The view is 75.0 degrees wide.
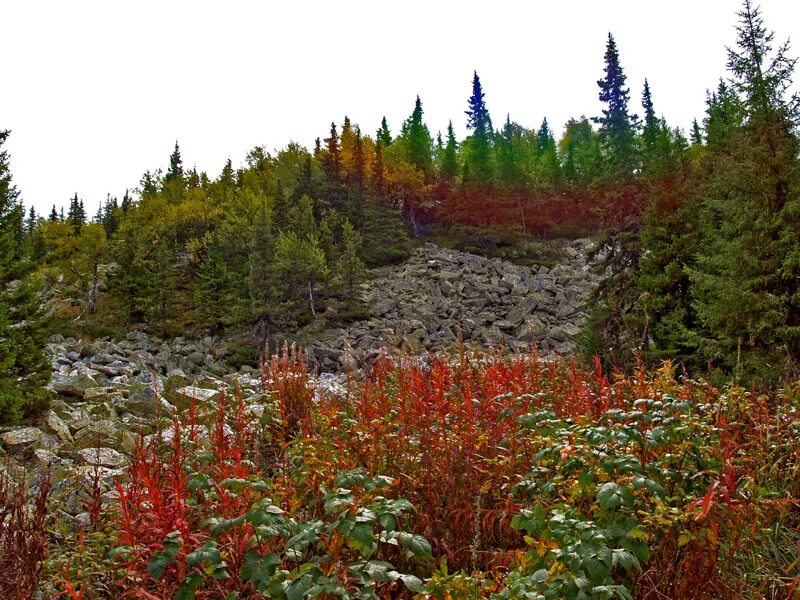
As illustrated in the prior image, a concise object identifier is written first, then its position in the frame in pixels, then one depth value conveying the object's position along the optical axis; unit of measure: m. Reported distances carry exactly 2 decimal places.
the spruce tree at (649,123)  45.56
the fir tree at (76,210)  76.29
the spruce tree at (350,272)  33.09
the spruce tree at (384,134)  71.31
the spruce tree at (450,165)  57.91
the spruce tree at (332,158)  50.53
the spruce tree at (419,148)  57.84
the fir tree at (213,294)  34.50
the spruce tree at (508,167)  50.28
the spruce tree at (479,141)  49.44
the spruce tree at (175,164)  72.12
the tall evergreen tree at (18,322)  11.63
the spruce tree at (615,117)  24.46
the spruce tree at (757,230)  11.27
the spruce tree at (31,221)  73.57
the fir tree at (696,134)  55.80
